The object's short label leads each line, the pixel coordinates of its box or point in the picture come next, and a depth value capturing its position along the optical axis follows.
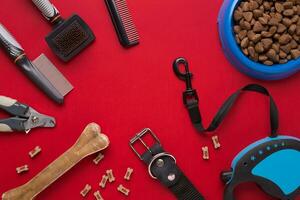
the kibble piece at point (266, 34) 0.98
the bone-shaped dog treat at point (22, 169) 0.95
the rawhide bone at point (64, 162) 0.92
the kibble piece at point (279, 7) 0.99
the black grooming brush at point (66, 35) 0.93
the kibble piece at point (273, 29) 0.98
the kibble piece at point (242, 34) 0.98
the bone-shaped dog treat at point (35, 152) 0.95
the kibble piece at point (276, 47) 0.98
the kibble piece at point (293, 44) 1.00
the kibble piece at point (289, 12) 0.98
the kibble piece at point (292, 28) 0.98
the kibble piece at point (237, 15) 0.98
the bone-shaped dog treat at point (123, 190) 0.98
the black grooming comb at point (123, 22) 0.96
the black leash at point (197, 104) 0.99
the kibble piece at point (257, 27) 0.98
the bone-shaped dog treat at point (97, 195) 0.97
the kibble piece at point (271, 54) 0.97
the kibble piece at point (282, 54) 0.99
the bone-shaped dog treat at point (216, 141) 1.01
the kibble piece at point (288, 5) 0.98
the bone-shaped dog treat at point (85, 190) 0.97
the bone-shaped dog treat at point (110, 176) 0.97
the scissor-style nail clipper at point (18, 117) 0.92
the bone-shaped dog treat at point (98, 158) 0.97
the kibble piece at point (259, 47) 0.97
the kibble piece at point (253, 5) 0.98
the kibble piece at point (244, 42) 0.97
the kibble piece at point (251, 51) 0.97
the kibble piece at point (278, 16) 0.98
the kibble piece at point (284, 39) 0.98
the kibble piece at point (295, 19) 0.99
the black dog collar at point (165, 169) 0.97
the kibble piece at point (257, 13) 0.98
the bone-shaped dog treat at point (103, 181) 0.97
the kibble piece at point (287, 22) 0.98
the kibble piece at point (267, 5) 0.99
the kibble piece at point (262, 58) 0.98
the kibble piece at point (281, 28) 0.98
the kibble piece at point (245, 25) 0.97
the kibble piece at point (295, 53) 0.98
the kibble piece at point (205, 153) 1.01
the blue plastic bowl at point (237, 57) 0.97
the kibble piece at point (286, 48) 0.99
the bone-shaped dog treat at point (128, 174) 0.98
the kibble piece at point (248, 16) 0.97
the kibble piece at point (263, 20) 0.98
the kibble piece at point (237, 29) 0.98
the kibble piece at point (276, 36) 0.99
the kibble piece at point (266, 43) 0.98
